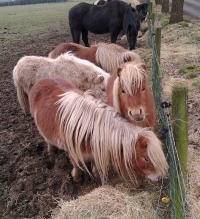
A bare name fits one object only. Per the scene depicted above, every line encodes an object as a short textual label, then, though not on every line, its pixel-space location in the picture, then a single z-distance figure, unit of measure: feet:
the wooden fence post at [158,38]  18.04
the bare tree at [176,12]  35.19
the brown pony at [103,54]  17.67
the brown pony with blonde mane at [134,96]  9.59
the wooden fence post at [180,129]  6.72
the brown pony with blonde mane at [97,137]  8.41
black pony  29.50
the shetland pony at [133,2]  48.69
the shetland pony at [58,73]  14.80
